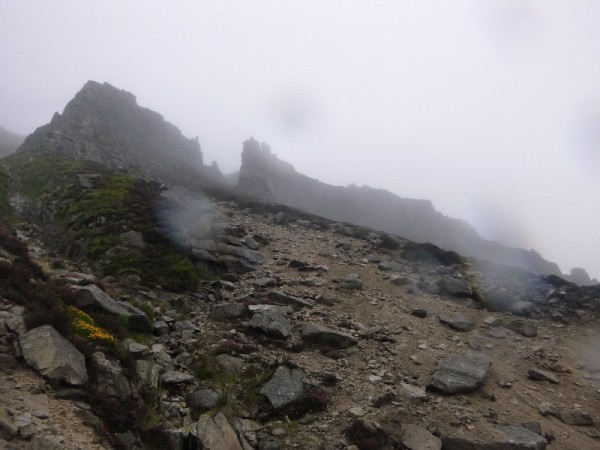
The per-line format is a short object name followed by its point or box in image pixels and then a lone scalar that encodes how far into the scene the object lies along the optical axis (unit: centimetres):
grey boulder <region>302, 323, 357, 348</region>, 1609
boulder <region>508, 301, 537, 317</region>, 2155
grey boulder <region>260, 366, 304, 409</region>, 1213
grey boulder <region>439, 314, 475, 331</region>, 1920
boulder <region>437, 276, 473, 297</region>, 2339
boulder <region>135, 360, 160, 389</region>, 1127
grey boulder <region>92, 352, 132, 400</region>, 991
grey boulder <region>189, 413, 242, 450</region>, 985
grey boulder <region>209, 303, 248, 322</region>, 1733
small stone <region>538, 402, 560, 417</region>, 1293
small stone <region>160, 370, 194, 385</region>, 1203
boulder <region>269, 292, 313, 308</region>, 1947
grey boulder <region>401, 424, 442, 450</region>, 1066
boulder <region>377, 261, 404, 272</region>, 2712
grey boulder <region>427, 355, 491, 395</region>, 1343
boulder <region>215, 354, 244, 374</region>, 1348
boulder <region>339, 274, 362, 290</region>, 2272
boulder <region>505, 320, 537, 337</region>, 1903
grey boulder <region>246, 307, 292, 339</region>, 1607
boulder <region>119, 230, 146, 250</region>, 2246
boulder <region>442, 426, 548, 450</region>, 1062
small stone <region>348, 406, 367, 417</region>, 1178
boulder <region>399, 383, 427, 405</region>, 1267
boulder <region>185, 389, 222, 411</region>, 1138
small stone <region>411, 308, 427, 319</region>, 2003
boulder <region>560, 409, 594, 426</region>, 1273
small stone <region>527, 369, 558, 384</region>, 1505
